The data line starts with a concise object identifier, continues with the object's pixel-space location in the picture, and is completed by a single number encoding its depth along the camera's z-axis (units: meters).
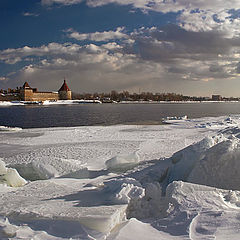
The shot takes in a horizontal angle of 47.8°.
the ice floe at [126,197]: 3.03
